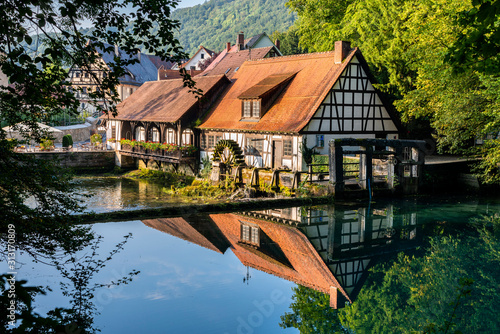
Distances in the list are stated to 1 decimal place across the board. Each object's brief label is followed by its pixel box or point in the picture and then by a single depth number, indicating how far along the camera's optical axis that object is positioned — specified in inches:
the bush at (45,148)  1366.1
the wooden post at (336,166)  848.3
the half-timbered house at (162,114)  1284.4
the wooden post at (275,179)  946.7
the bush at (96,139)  1642.5
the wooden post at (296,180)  904.9
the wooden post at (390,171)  916.0
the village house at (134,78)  2356.1
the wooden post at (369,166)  876.6
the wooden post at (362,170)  884.6
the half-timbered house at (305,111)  1029.2
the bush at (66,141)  1537.6
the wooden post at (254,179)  983.0
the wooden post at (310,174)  891.7
